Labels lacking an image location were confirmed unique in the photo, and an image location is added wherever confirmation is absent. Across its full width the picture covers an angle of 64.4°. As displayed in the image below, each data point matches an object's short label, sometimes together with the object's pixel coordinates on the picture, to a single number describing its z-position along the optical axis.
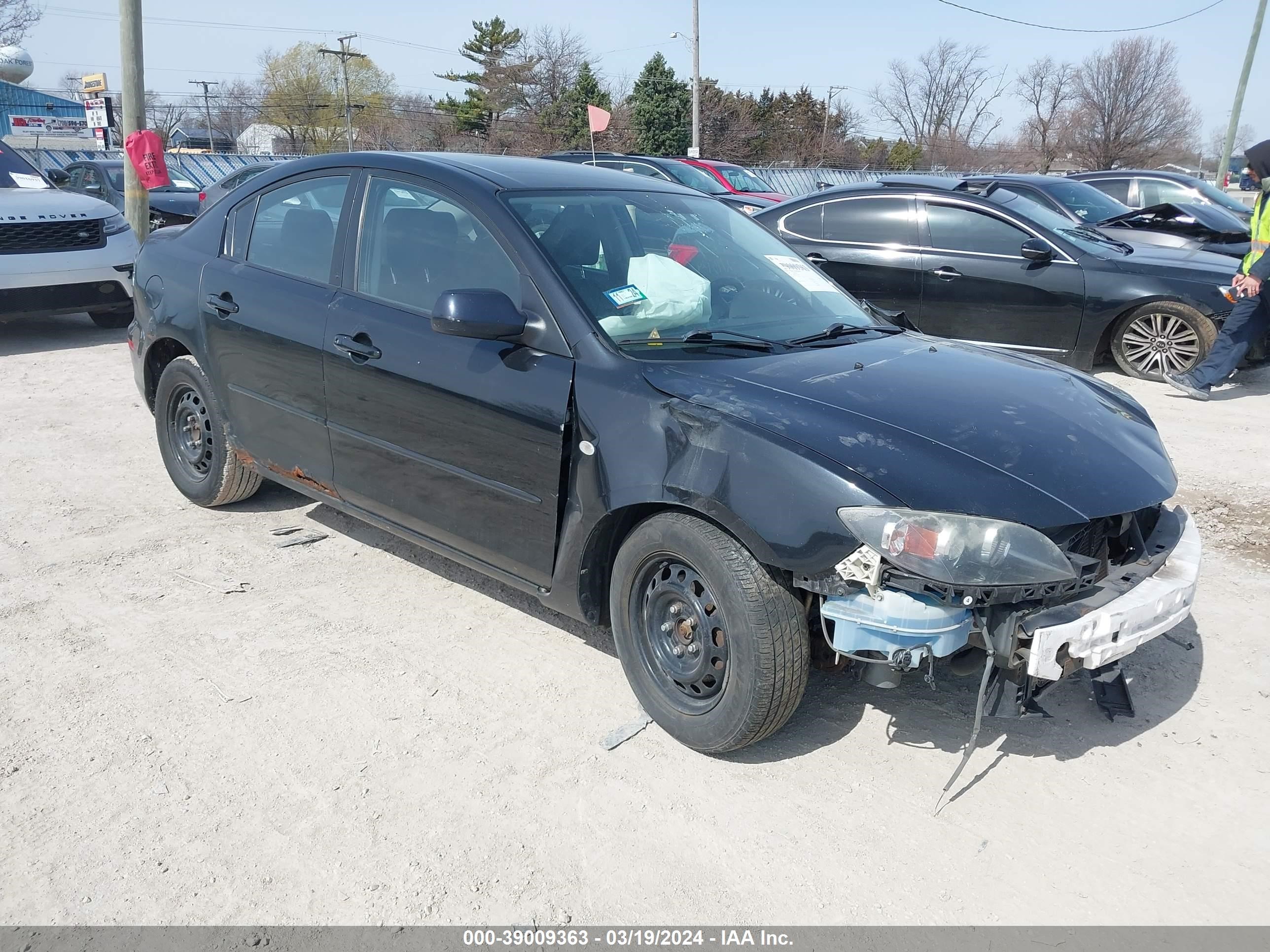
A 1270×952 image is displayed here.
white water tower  49.94
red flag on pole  8.57
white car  8.84
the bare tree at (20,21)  33.81
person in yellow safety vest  7.16
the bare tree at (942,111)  65.75
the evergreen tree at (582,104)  47.97
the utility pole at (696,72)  29.88
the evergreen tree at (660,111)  44.62
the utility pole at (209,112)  58.59
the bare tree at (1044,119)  59.16
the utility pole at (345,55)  63.59
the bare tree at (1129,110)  50.97
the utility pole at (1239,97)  26.47
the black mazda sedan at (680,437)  2.69
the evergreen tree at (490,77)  58.69
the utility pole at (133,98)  11.40
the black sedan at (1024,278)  7.84
